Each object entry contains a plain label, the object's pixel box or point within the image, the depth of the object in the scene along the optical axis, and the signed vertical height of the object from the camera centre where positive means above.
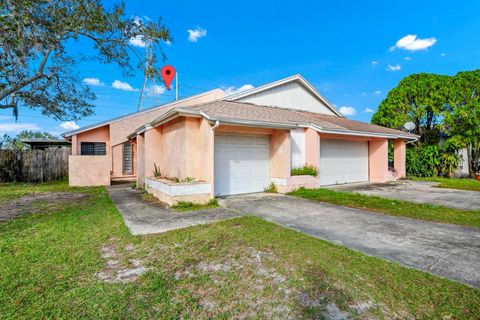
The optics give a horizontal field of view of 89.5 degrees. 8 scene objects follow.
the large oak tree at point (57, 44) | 7.85 +4.66
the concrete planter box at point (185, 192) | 7.20 -0.97
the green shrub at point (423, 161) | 15.41 -0.20
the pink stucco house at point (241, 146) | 7.83 +0.61
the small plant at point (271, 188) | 9.74 -1.18
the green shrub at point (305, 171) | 9.91 -0.51
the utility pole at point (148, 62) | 11.12 +4.54
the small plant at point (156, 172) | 10.09 -0.51
